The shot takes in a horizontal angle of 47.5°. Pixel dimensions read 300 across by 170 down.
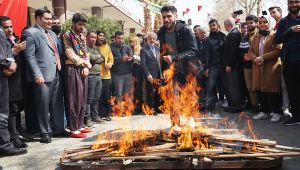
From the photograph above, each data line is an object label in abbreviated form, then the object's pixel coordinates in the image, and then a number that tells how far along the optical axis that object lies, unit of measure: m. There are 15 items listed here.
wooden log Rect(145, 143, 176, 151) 4.52
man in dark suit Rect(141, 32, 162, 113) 9.43
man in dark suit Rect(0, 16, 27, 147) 6.02
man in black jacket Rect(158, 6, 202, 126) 5.79
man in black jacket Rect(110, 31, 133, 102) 9.45
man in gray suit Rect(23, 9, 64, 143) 6.30
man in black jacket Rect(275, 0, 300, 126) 6.83
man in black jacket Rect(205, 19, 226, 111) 9.27
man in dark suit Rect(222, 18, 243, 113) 8.73
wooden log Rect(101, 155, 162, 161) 4.29
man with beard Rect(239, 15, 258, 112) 8.59
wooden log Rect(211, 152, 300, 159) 4.20
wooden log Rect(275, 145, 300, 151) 4.43
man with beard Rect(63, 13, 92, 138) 6.80
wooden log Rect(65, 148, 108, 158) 4.62
